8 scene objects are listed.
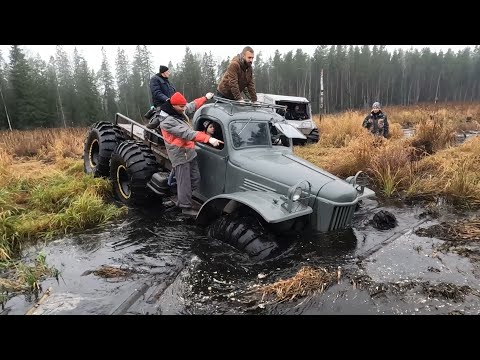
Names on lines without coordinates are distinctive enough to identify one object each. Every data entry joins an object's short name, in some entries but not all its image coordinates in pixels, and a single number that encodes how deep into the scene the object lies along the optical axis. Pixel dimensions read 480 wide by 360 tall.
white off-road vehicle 13.02
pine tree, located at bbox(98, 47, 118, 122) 51.14
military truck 4.22
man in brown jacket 5.90
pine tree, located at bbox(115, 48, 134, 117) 56.41
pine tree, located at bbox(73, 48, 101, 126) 40.50
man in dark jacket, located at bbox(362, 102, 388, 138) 10.71
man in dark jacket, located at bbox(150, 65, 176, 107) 6.65
